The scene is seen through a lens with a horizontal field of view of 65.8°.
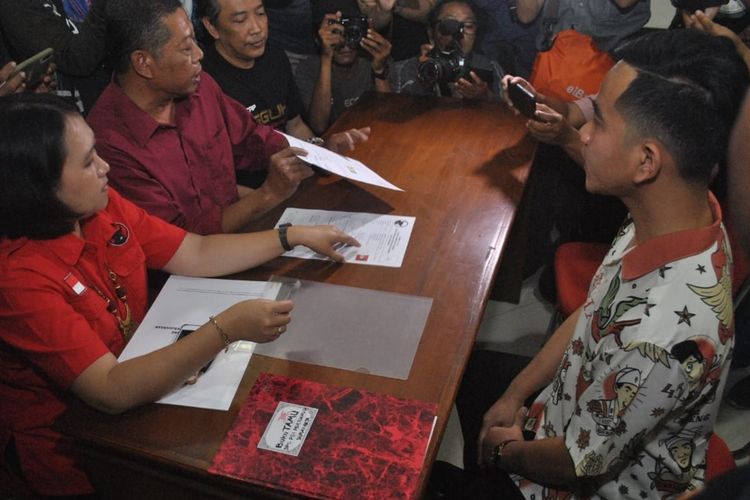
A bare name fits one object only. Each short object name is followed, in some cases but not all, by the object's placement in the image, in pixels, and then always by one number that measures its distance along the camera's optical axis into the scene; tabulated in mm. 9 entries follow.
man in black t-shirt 1918
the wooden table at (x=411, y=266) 978
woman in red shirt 998
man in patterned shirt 857
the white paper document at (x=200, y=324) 1035
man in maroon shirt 1450
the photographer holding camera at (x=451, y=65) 2016
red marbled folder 883
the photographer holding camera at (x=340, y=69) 2242
